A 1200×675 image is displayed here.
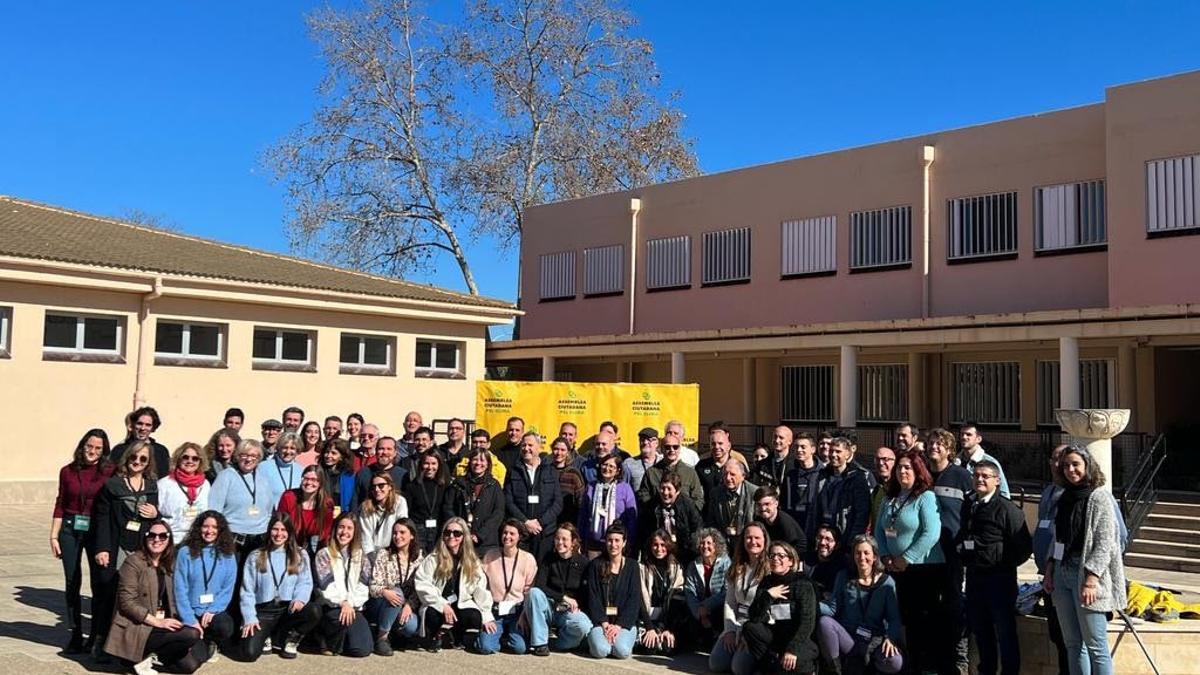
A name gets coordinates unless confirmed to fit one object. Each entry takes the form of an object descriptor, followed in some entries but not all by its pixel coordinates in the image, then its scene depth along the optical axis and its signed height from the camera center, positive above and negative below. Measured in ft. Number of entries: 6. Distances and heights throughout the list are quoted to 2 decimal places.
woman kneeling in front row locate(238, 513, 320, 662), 29.04 -4.24
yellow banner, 57.82 +0.97
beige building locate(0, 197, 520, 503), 57.47 +4.39
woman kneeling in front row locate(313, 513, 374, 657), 29.68 -4.32
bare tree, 127.54 +30.25
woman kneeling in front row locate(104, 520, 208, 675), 26.84 -4.64
